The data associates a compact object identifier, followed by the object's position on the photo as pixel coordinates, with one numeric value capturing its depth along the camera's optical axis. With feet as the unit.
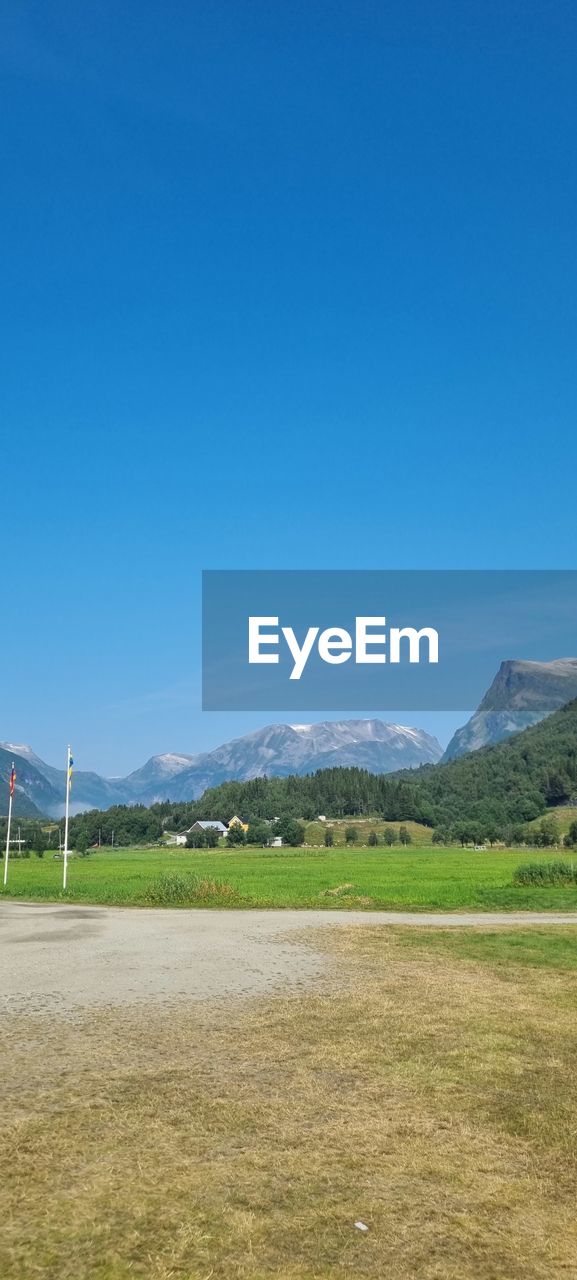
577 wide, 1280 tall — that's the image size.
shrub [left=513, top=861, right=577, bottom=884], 142.72
